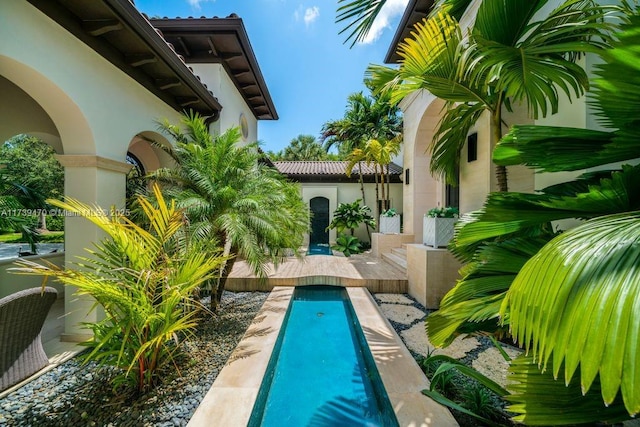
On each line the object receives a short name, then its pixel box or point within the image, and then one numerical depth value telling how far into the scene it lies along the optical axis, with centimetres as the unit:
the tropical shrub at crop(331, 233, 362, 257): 1263
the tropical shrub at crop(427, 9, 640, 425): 73
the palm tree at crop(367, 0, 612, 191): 217
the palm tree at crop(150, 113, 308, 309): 457
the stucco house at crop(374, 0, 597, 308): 381
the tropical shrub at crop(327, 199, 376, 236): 1388
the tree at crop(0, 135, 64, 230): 1830
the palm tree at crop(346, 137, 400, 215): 1186
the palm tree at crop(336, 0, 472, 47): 269
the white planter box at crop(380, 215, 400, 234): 1051
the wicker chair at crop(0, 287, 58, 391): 291
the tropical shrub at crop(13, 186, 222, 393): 276
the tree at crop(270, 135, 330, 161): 3653
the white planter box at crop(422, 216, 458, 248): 612
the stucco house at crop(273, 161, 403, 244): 1588
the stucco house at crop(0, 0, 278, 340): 347
